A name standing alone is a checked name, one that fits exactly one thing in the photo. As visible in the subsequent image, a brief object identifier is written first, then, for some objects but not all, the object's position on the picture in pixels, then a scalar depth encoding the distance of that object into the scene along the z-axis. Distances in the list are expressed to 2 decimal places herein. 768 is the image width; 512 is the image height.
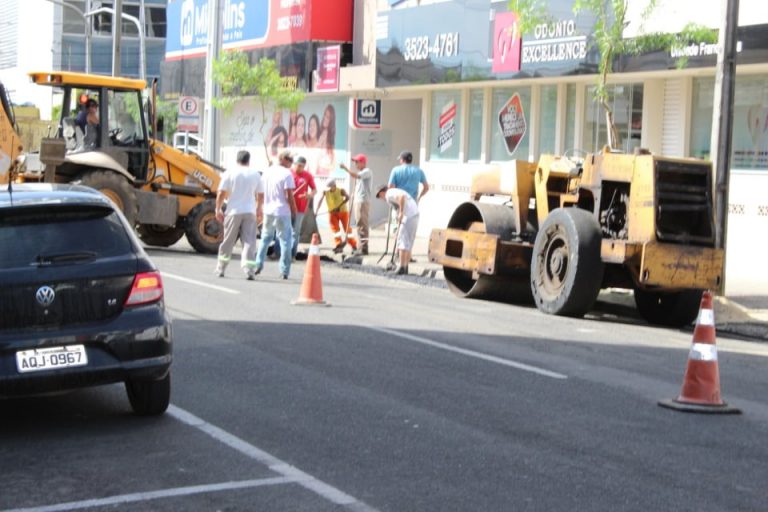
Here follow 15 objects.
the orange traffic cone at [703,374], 9.80
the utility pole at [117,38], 36.34
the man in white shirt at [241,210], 18.30
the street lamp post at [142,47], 46.88
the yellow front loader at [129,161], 22.64
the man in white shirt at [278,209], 18.75
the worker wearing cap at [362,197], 25.61
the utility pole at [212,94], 31.55
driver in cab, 23.16
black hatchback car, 8.07
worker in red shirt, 20.75
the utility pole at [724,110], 16.88
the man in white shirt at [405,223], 21.25
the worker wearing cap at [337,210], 24.78
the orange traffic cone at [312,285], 15.78
